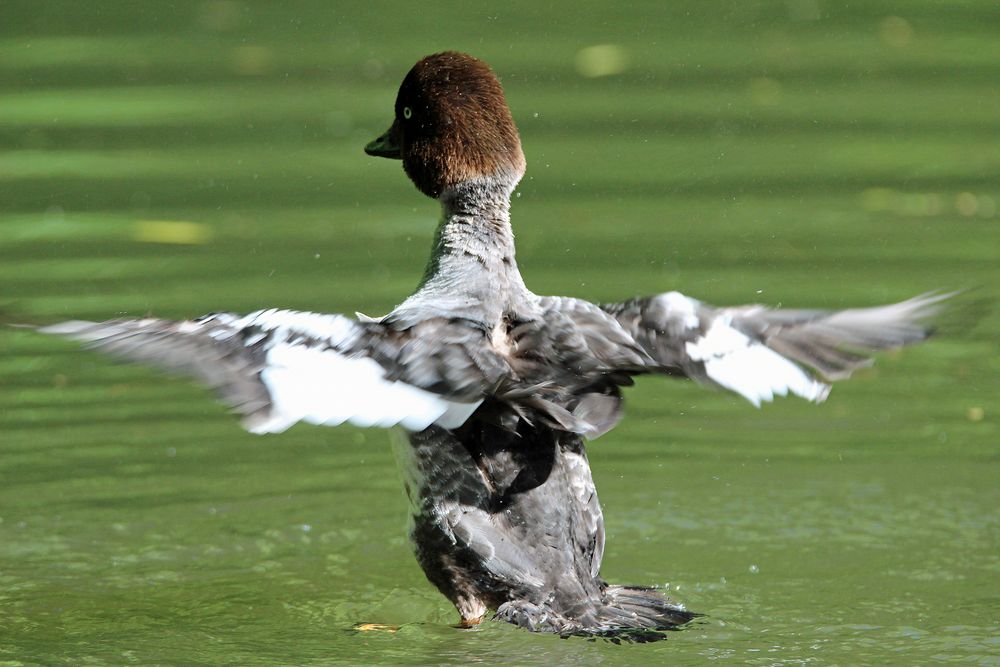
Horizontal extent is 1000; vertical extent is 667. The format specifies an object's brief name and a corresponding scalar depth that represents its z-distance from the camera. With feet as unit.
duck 37.70
